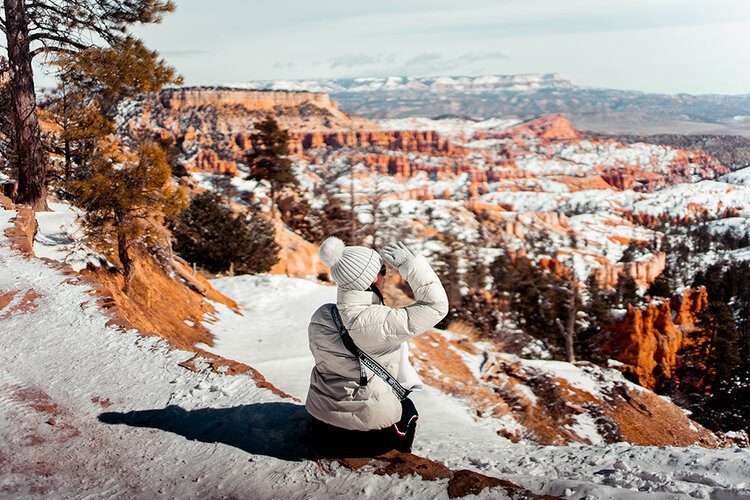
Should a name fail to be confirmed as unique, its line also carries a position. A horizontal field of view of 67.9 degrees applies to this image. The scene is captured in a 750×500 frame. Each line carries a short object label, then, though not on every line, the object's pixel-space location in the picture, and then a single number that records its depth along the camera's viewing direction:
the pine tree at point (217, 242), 18.28
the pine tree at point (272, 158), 29.02
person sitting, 3.38
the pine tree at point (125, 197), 8.22
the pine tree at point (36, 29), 9.34
